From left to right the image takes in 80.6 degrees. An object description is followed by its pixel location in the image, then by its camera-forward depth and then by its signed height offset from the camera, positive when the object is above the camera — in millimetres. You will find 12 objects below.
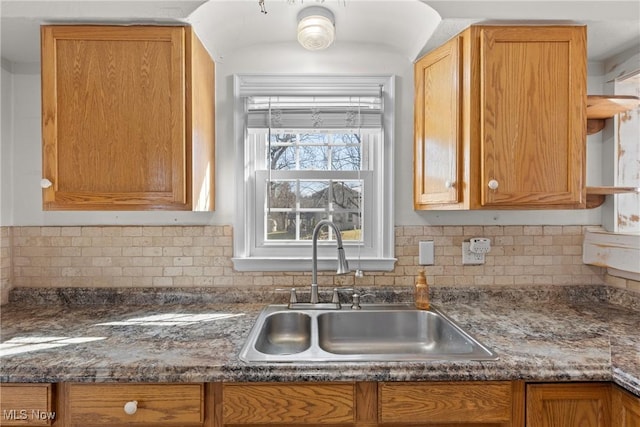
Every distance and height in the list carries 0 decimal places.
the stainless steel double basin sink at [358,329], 1660 -551
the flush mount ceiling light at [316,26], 1597 +776
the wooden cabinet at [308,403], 1146 -593
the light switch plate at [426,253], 1902 -226
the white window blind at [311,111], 1916 +493
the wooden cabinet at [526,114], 1484 +370
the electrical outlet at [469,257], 1902 -246
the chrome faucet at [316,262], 1713 -244
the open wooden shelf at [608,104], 1667 +466
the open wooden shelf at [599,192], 1594 +69
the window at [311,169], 1908 +206
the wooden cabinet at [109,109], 1483 +390
